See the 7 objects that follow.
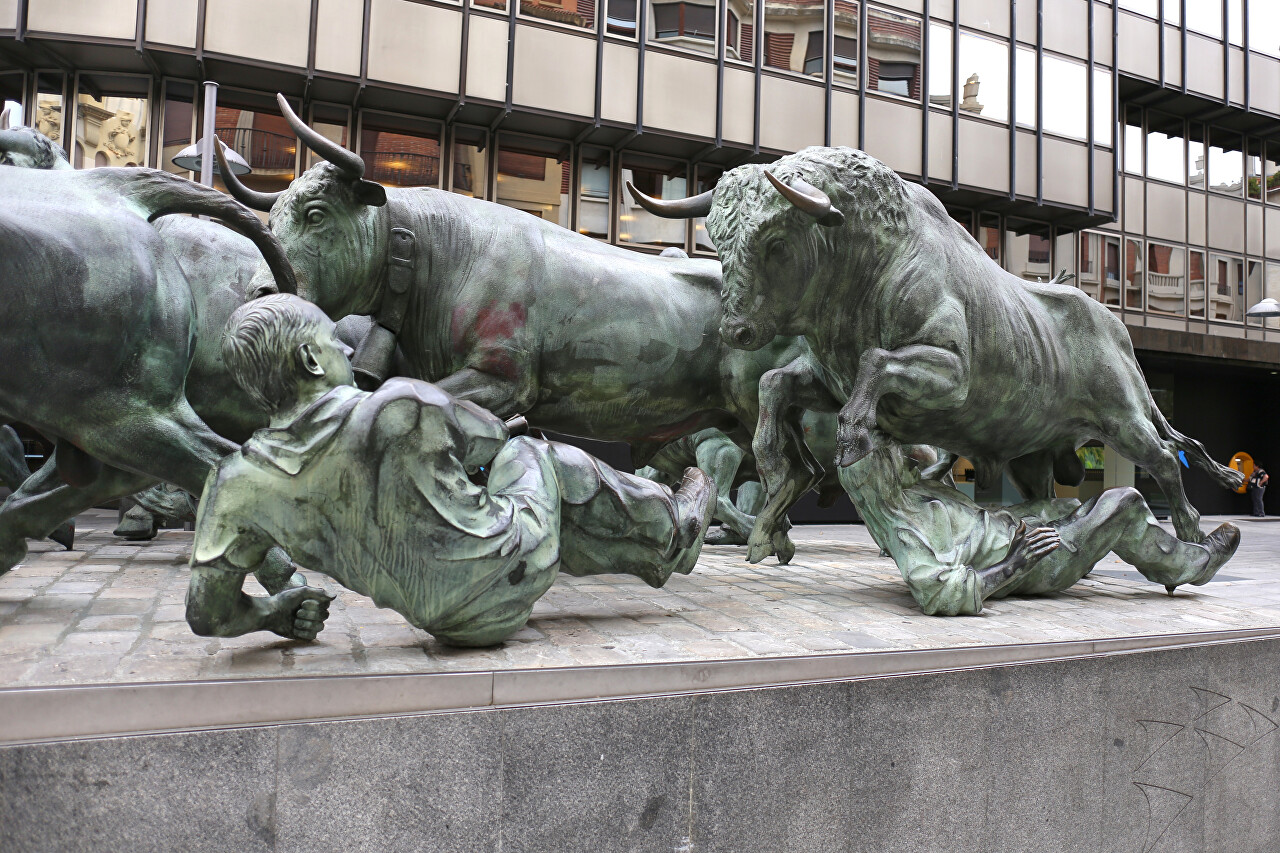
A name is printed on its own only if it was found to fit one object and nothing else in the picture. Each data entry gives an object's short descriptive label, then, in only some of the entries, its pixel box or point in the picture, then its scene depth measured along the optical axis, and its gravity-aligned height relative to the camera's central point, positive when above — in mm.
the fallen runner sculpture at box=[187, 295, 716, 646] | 2299 -111
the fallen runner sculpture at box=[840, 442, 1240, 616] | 3717 -221
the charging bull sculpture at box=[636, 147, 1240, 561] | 3598 +710
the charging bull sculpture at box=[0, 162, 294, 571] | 2527 +380
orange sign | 20688 +742
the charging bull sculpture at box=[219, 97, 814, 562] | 3574 +686
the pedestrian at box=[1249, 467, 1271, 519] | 19609 +198
